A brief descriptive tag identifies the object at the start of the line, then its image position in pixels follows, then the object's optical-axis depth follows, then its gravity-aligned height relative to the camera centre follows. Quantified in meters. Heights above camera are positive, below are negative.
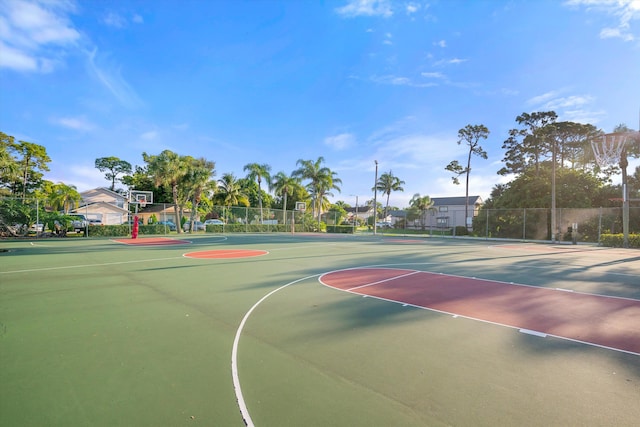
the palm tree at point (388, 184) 58.25 +6.67
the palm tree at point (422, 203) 57.33 +3.13
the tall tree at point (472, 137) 42.06 +11.67
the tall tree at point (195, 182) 31.89 +3.46
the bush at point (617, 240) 21.11 -1.22
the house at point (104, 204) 40.98 +1.34
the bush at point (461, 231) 38.69 -1.38
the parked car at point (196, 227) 34.75 -1.37
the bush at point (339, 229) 44.09 -1.62
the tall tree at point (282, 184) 44.81 +4.82
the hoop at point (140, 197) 27.81 +1.66
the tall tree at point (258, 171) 44.00 +6.52
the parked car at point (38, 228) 24.40 -1.30
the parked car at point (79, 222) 25.56 -0.84
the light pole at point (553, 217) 27.85 +0.46
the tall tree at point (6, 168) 21.64 +3.14
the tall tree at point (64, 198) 36.53 +1.74
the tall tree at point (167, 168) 29.89 +4.55
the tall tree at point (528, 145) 36.94 +9.71
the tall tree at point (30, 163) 37.72 +6.23
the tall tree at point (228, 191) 49.66 +4.00
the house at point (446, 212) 54.59 +1.59
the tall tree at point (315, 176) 46.03 +6.33
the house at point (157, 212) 42.67 +0.36
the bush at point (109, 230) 26.14 -1.50
